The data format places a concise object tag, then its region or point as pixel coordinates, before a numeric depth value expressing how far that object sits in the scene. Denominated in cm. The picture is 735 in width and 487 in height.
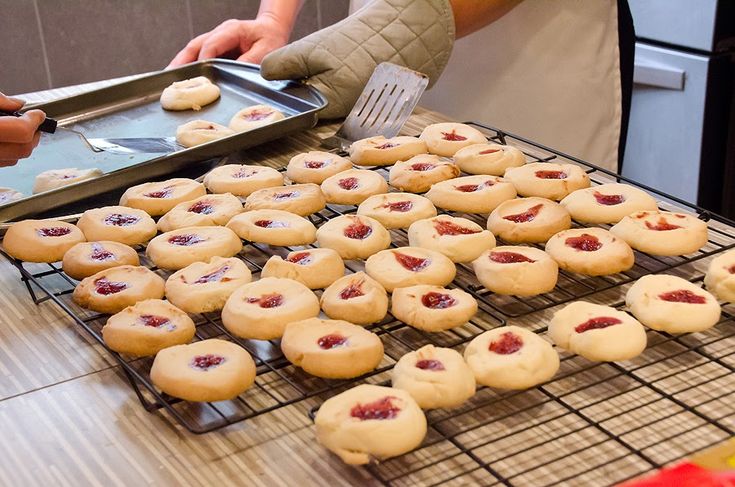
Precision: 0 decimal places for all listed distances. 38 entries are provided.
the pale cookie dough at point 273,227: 133
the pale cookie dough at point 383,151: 160
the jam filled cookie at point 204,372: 99
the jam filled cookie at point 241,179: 152
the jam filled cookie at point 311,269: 122
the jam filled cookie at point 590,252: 121
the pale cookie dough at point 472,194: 142
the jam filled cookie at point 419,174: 150
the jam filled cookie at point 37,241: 131
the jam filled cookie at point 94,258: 127
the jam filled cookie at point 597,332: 104
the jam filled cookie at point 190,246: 129
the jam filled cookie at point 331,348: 102
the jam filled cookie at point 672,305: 108
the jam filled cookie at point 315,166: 155
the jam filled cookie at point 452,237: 128
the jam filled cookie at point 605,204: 136
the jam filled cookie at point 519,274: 118
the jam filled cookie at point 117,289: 118
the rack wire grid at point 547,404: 91
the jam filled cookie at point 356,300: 112
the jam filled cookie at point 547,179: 144
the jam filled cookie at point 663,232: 125
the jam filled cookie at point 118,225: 136
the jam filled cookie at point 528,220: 132
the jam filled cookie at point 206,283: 117
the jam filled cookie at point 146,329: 108
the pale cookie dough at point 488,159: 154
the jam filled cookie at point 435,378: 97
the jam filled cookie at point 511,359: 100
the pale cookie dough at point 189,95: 184
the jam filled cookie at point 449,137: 162
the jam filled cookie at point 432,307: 111
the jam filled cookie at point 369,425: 90
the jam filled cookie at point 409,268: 120
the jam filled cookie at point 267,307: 110
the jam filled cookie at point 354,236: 130
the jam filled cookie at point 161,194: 146
